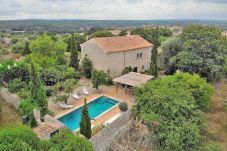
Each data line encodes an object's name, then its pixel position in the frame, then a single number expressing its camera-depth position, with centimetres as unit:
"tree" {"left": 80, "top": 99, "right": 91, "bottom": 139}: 1316
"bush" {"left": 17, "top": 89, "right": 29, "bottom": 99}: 1798
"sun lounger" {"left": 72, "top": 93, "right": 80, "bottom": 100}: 2037
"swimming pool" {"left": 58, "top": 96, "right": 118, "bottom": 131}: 1678
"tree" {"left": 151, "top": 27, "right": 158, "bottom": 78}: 2518
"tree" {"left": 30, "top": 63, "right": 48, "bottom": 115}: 1538
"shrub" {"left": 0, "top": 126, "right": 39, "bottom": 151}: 550
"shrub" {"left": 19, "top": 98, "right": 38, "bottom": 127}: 1512
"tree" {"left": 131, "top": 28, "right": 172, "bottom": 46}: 3717
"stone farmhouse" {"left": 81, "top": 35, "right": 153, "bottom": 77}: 2487
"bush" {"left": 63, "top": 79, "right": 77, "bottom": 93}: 1995
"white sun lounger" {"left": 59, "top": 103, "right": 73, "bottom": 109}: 1846
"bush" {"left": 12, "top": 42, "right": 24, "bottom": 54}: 4091
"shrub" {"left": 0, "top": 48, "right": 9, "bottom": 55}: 3972
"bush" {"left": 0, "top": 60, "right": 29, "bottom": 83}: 2198
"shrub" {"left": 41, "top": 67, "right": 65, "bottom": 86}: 2281
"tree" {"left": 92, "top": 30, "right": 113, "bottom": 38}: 3869
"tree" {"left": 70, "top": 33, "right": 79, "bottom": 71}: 2745
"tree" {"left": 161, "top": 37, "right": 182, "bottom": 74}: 2612
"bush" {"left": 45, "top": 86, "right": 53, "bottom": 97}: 2107
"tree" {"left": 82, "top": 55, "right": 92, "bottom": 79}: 2609
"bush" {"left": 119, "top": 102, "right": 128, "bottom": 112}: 1770
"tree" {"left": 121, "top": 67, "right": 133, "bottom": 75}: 2526
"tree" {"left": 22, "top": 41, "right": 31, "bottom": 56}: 3689
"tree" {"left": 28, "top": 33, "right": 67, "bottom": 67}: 2572
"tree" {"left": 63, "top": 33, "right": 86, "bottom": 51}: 3993
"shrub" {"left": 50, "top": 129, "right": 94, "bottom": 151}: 633
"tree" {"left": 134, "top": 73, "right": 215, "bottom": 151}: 1130
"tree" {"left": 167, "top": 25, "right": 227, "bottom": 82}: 2311
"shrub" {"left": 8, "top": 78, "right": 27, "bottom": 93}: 2036
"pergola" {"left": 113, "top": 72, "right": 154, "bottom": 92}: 2114
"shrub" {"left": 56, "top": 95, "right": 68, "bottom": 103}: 1853
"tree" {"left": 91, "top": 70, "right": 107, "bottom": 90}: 2187
